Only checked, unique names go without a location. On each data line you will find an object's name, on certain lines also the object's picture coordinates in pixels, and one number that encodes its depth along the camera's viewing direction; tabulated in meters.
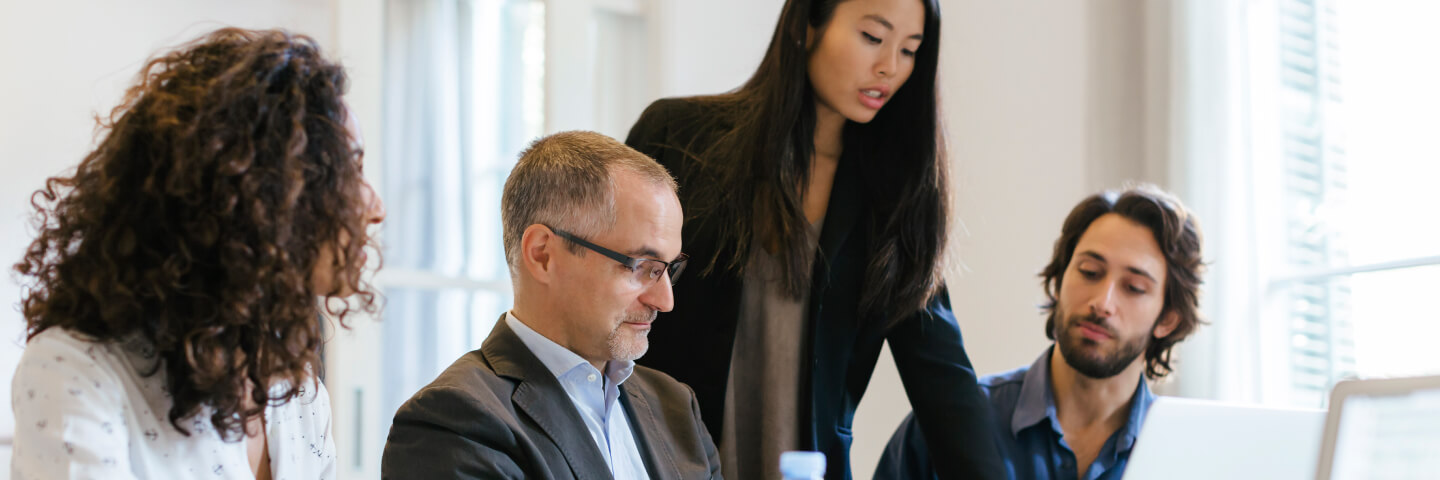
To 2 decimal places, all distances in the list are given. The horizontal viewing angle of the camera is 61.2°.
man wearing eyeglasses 1.46
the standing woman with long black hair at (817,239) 1.88
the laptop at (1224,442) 1.32
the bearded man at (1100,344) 2.30
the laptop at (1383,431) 0.82
